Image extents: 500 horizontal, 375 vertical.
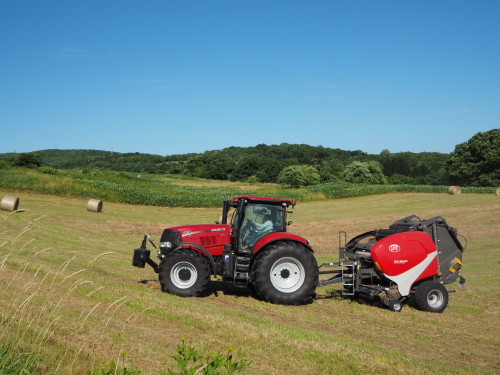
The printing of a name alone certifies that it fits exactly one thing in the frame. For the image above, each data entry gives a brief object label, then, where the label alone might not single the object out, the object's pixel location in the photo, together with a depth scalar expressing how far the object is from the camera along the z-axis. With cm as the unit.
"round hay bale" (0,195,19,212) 2464
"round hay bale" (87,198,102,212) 2820
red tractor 982
